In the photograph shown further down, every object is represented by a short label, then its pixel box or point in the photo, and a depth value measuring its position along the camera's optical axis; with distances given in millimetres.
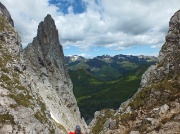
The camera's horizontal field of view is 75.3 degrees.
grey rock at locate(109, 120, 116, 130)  12719
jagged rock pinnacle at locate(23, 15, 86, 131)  49636
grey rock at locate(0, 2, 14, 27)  37889
